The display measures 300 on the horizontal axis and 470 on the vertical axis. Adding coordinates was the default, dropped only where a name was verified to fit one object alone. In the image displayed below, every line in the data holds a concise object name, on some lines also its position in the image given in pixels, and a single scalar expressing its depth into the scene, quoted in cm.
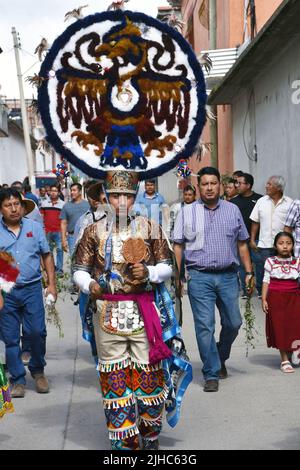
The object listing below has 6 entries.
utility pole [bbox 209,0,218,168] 1856
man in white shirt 1117
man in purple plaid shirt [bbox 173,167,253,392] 737
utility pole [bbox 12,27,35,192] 3312
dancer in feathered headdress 552
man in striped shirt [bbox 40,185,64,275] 1722
